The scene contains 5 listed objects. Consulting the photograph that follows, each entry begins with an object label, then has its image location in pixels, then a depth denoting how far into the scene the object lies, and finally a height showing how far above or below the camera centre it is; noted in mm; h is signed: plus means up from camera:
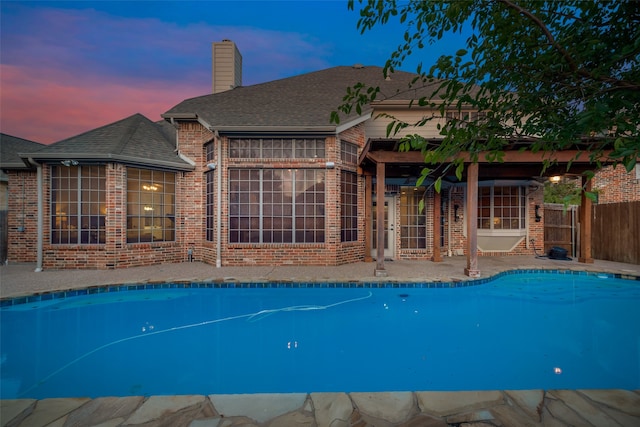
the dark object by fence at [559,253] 9550 -1293
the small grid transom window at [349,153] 8688 +1971
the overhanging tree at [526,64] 1485 +866
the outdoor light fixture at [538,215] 10617 +8
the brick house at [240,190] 7984 +778
